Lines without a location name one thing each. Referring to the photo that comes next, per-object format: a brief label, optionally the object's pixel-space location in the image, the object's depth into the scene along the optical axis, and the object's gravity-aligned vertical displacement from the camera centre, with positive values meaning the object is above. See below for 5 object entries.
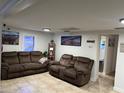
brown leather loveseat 3.77 -1.03
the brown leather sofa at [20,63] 3.94 -0.94
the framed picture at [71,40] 5.03 +0.17
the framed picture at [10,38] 4.59 +0.21
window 5.37 -0.01
